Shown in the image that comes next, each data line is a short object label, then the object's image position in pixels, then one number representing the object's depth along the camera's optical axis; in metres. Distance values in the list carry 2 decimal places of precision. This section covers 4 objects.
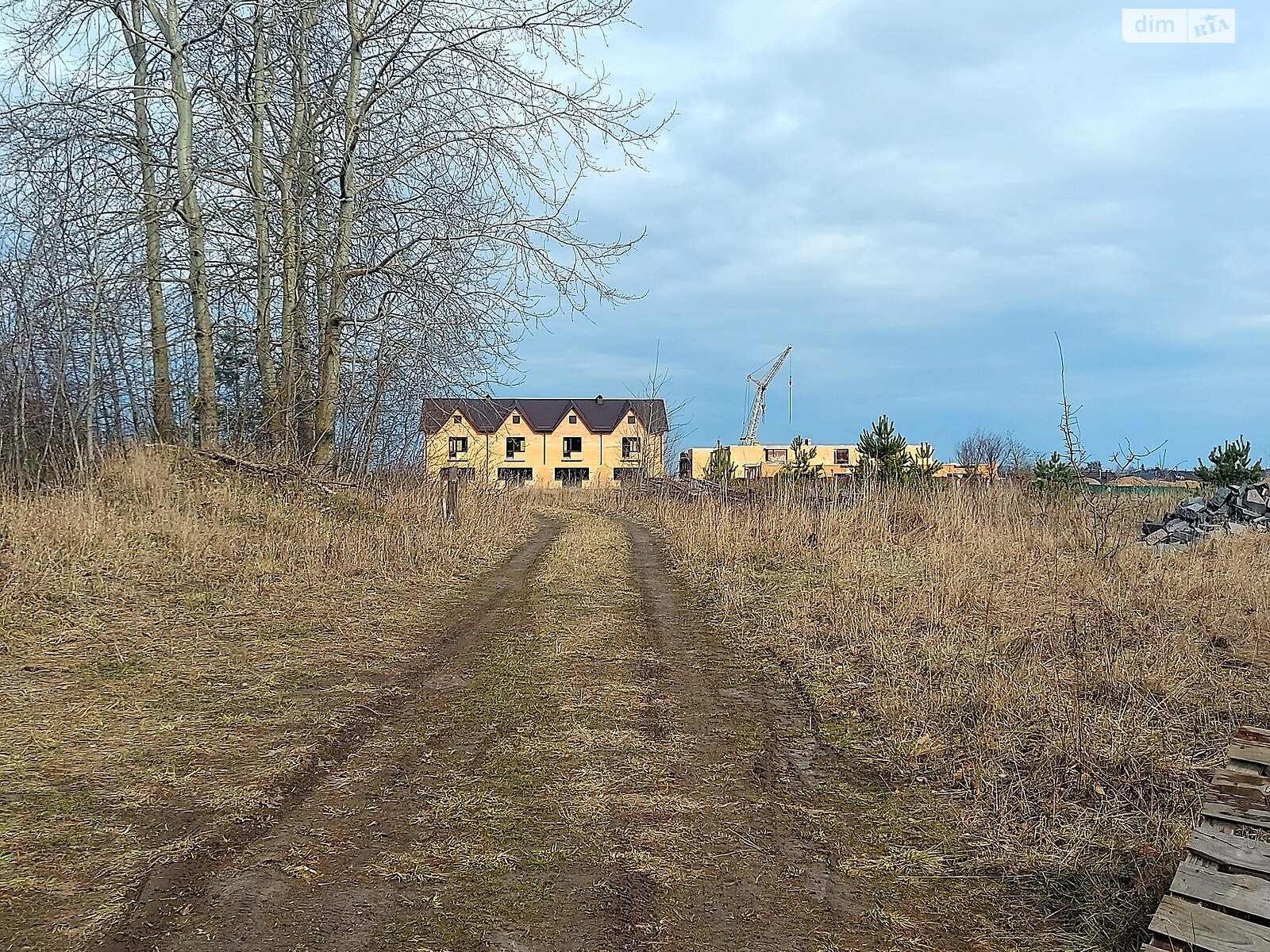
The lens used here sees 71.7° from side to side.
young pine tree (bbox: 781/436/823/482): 21.45
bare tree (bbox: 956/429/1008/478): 44.94
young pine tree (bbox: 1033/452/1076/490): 14.40
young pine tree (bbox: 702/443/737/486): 27.28
